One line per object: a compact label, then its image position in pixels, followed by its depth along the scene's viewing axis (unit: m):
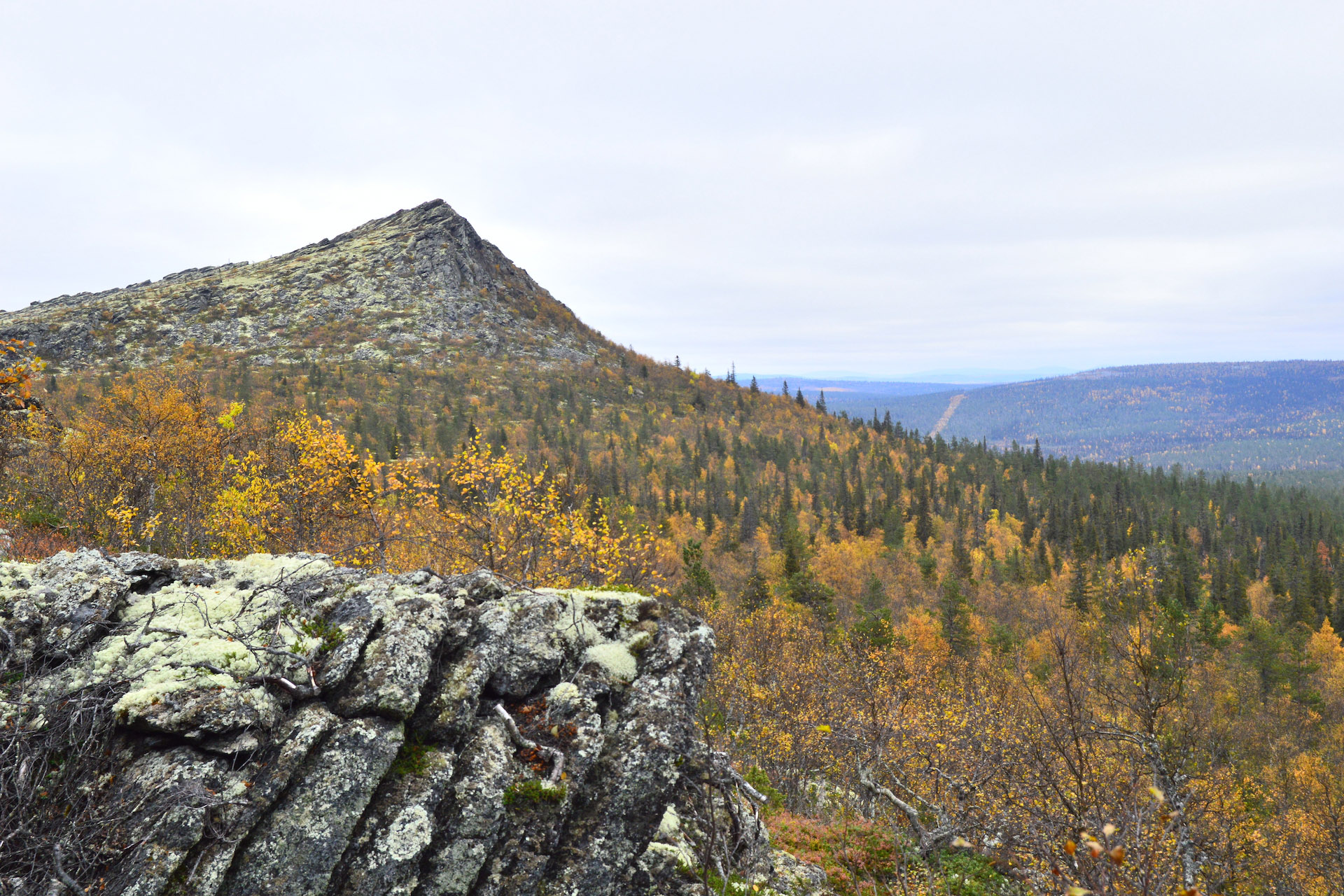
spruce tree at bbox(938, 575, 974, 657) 71.25
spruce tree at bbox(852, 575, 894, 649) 50.22
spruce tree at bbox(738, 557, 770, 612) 62.88
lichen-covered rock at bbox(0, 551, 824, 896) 5.86
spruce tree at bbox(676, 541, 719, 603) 55.91
